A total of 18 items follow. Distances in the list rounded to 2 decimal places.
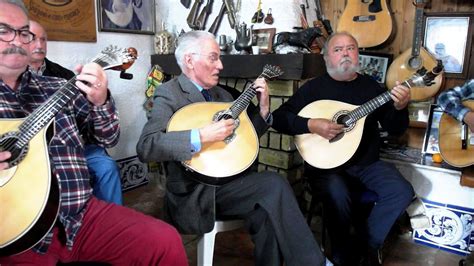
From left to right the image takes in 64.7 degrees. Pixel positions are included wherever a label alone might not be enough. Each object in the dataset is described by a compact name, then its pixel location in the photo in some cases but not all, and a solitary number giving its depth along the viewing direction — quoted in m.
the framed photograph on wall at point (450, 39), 2.14
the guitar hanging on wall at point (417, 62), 2.13
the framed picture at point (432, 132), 2.22
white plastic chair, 1.46
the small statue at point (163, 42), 2.83
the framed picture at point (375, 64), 2.37
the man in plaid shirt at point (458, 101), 1.84
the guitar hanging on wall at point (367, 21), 2.28
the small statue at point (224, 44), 2.52
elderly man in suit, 1.37
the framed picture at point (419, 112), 2.31
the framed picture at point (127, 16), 2.52
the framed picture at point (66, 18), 2.19
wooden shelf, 2.11
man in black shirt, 1.71
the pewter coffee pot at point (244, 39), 2.37
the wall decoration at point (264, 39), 2.34
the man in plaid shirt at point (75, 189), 1.08
